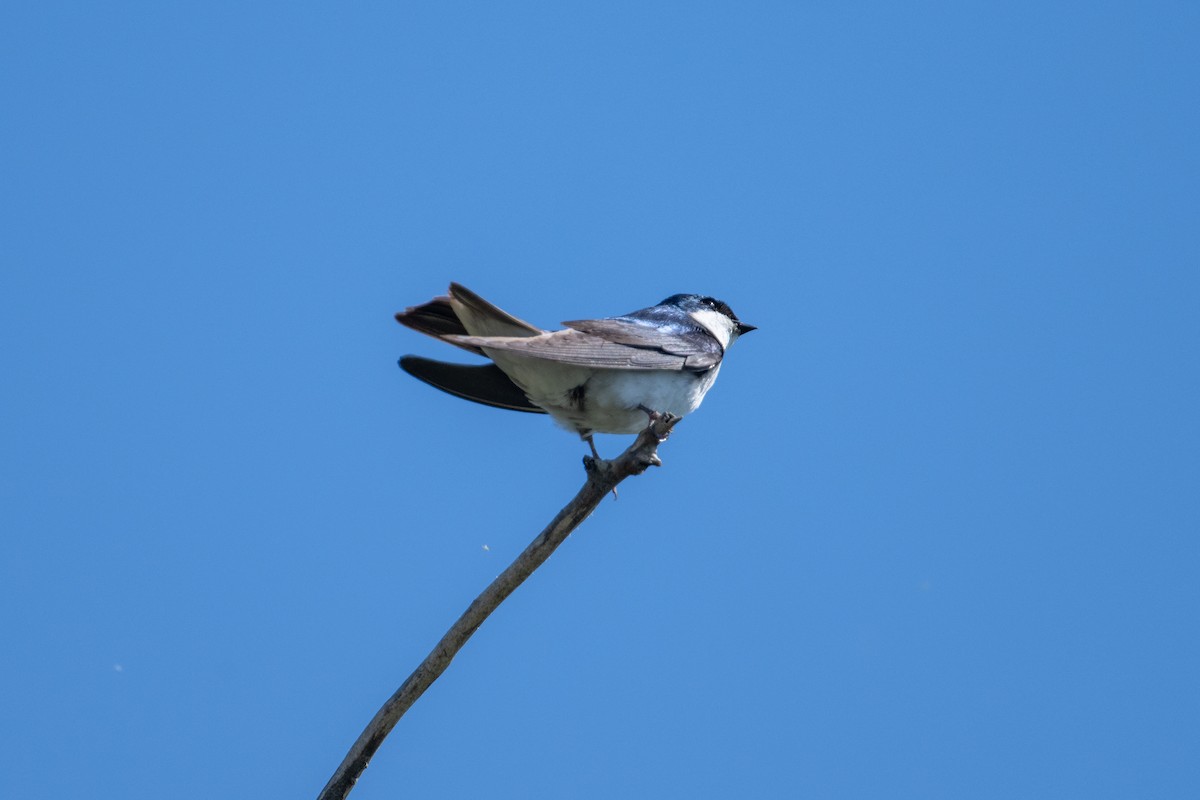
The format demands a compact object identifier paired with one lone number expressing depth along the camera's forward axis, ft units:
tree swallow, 41.11
